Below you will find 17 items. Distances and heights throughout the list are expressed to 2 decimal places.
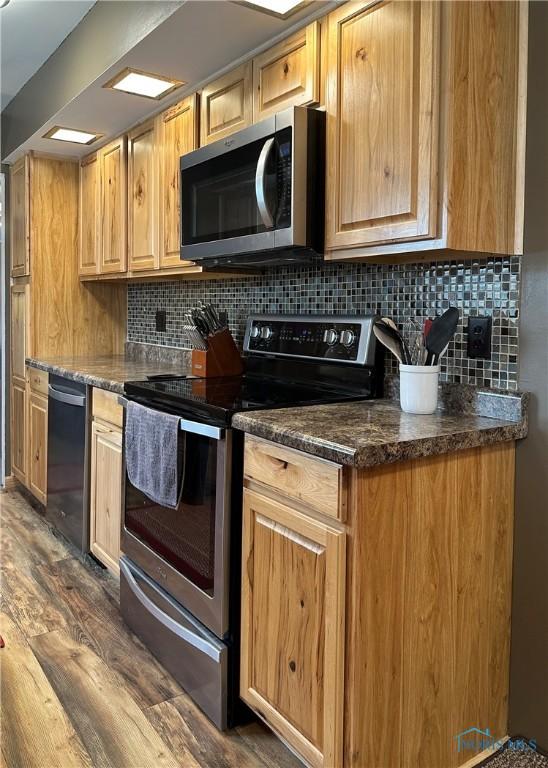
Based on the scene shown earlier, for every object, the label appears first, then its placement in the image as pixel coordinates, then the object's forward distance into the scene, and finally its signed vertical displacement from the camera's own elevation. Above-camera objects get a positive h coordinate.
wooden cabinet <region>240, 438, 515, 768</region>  1.32 -0.64
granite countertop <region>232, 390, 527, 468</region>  1.30 -0.22
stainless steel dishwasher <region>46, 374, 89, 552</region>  2.79 -0.62
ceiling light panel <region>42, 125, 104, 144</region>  3.15 +1.02
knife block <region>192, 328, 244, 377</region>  2.47 -0.10
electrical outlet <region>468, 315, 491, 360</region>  1.67 +0.00
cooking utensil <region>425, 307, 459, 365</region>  1.60 +0.00
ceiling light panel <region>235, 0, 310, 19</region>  1.76 +0.94
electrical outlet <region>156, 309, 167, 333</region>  3.43 +0.07
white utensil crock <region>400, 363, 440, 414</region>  1.63 -0.14
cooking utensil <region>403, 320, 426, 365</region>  1.65 -0.03
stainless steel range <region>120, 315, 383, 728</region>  1.67 -0.51
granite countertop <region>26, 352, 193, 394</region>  2.57 -0.18
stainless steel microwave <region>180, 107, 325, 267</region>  1.81 +0.45
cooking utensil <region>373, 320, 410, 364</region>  1.67 -0.01
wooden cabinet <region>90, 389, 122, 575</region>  2.45 -0.61
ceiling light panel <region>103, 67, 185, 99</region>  2.37 +0.99
